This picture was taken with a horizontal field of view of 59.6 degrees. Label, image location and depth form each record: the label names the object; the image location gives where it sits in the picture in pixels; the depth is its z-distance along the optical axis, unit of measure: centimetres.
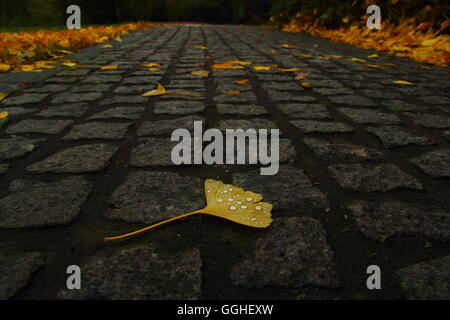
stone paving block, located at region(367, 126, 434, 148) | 51
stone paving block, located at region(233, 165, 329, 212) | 38
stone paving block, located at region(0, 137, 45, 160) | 46
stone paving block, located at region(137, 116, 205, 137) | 53
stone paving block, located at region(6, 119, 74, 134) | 53
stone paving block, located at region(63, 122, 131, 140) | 52
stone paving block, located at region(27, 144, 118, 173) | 43
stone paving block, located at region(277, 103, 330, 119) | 60
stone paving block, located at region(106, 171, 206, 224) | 36
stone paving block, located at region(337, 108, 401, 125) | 58
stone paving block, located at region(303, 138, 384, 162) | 47
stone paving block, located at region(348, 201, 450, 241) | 34
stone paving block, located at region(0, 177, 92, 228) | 35
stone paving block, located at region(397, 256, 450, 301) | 29
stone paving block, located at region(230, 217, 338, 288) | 30
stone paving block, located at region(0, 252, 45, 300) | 29
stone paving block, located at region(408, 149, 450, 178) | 43
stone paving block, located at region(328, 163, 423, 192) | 41
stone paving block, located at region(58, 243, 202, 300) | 29
